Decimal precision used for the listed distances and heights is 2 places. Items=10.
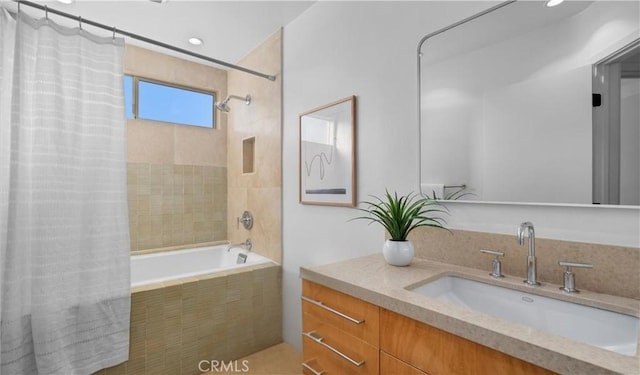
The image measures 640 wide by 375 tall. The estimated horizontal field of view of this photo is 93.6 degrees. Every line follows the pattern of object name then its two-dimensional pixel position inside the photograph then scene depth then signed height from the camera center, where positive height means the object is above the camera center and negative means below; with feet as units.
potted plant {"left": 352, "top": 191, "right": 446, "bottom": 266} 4.42 -0.52
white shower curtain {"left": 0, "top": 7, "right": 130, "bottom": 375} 4.75 -0.26
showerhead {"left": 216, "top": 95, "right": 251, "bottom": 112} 9.24 +2.56
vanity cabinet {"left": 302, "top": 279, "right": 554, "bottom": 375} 2.61 -1.66
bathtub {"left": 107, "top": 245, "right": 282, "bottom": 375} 6.00 -2.96
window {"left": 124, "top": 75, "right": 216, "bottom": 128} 9.49 +2.84
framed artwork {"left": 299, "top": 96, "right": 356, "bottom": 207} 6.15 +0.74
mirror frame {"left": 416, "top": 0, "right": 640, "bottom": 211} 3.47 +1.25
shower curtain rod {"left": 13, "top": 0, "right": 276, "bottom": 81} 4.85 +2.96
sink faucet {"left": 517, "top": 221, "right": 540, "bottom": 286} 3.47 -0.74
